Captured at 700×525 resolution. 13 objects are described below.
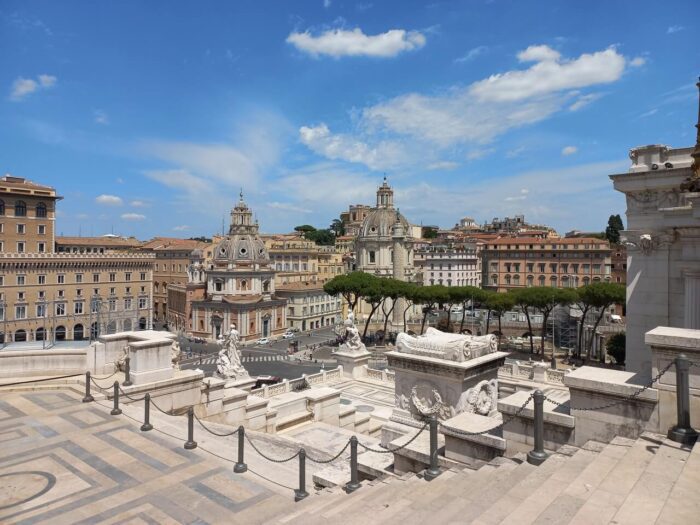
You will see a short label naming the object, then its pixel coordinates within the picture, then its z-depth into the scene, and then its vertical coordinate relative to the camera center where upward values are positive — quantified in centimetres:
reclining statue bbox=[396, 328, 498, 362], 1134 -192
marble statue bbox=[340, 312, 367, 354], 2173 -357
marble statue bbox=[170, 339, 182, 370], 1155 -219
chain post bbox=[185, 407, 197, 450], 827 -294
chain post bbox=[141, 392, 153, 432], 905 -294
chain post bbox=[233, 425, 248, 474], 748 -309
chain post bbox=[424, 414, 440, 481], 682 -264
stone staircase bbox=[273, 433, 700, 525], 469 -247
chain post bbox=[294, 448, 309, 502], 679 -311
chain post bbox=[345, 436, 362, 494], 709 -305
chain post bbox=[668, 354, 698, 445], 580 -173
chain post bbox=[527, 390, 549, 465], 650 -227
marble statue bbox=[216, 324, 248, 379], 1745 -351
